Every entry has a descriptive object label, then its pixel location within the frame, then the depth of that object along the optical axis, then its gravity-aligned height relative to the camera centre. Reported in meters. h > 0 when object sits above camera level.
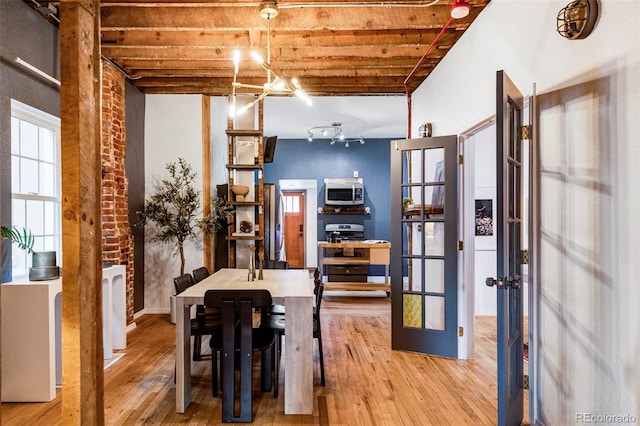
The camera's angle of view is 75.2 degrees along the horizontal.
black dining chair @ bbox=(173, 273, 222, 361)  3.21 -0.85
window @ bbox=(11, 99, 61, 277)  3.39 +0.36
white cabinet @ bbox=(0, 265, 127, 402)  2.98 -0.89
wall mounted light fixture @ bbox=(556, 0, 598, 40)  2.02 +0.98
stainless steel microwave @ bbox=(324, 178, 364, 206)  8.72 +0.48
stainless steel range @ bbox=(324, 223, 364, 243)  8.84 -0.30
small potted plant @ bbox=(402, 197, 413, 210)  4.18 +0.13
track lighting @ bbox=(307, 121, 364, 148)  8.02 +1.70
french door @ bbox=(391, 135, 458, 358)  3.91 -0.35
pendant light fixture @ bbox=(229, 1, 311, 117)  3.17 +1.56
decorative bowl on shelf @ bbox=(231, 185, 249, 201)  5.69 +0.36
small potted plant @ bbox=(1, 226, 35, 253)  2.98 -0.14
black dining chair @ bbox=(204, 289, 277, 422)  2.69 -0.83
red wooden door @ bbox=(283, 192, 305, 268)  9.94 -0.33
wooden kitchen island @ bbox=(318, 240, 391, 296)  6.72 -0.69
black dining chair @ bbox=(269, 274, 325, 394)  3.27 -0.87
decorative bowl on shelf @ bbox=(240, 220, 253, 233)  5.84 -0.14
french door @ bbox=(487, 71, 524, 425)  2.32 -0.22
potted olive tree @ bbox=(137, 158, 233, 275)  5.20 +0.07
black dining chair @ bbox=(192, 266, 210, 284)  3.75 -0.54
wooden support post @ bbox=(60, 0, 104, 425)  2.02 +0.02
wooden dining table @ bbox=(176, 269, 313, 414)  2.82 -0.92
